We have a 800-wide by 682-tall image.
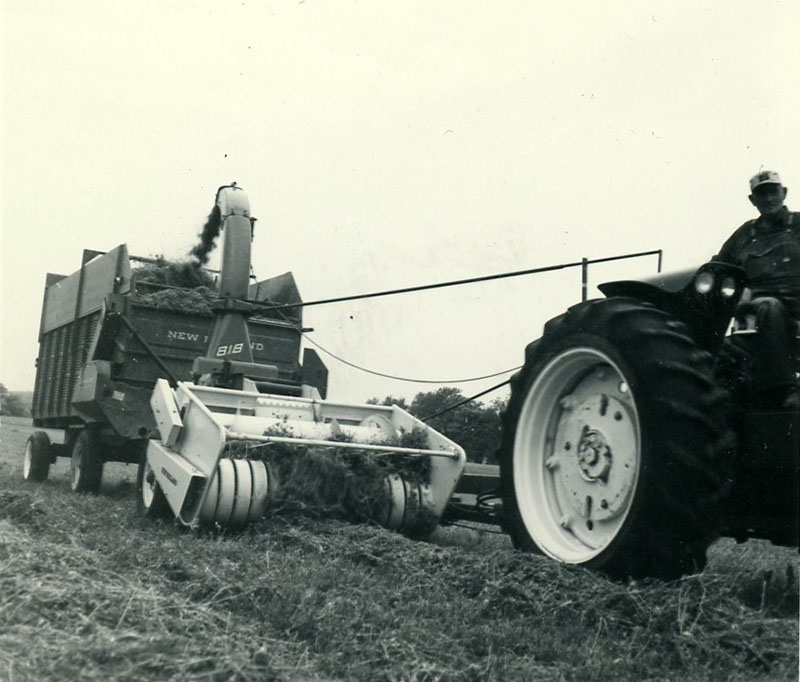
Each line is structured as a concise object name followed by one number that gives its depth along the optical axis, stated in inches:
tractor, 145.6
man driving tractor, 158.6
